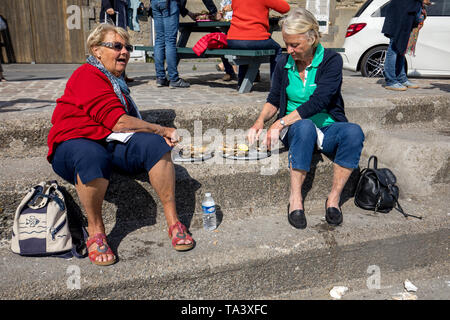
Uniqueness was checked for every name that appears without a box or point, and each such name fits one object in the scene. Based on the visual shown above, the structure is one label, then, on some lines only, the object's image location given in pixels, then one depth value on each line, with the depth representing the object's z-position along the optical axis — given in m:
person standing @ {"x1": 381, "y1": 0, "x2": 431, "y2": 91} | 5.11
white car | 6.69
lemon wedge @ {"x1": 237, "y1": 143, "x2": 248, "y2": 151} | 3.35
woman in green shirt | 2.91
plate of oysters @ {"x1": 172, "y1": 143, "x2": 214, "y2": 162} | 3.20
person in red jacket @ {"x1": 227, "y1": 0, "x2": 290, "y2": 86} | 4.79
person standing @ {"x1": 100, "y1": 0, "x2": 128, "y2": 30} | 5.79
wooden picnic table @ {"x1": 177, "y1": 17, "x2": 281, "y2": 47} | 5.74
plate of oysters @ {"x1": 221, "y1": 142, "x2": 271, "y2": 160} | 3.24
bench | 4.69
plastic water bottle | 2.78
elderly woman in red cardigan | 2.46
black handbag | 3.07
